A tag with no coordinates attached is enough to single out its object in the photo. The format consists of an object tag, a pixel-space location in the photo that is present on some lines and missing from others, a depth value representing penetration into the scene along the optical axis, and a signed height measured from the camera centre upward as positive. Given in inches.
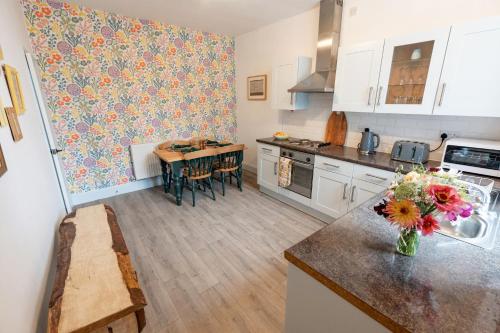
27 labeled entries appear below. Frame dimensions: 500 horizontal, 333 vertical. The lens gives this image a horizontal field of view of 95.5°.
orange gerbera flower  32.6 -15.6
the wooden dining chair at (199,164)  124.6 -33.2
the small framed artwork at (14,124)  48.7 -4.5
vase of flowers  32.2 -14.2
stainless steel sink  43.7 -24.7
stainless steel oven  114.0 -33.9
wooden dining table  122.7 -32.5
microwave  67.7 -15.8
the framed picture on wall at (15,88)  53.5 +3.8
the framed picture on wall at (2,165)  38.3 -10.4
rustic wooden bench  42.6 -38.0
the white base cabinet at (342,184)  90.3 -33.8
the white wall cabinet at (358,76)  90.1 +11.2
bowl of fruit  142.5 -19.6
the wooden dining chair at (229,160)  139.6 -34.4
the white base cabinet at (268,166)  133.7 -37.0
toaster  86.7 -18.0
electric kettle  103.0 -17.0
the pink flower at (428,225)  32.4 -16.8
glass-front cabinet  75.5 +11.0
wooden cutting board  118.5 -12.9
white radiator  144.7 -36.3
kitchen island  27.7 -24.7
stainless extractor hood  107.3 +25.8
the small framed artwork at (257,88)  161.2 +11.4
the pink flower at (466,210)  32.9 -15.2
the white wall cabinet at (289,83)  123.0 +11.7
